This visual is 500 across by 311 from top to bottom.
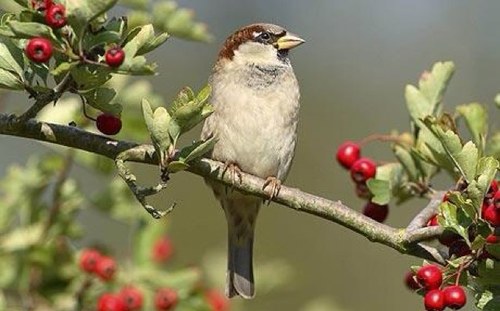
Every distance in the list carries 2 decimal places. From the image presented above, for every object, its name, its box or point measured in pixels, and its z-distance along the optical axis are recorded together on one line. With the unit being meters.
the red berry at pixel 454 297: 5.04
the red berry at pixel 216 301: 7.24
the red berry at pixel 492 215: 5.02
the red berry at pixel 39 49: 4.64
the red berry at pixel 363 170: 6.43
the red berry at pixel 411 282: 5.32
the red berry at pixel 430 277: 5.10
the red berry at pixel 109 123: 5.28
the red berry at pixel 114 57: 4.64
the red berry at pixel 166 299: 6.78
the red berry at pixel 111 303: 6.64
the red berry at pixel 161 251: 7.42
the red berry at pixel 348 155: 6.68
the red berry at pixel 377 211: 6.38
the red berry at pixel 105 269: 6.87
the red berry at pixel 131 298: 6.78
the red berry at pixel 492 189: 5.19
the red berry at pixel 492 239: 5.05
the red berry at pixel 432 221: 5.58
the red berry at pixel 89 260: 6.89
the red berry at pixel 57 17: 4.63
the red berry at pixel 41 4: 4.70
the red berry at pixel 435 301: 5.03
